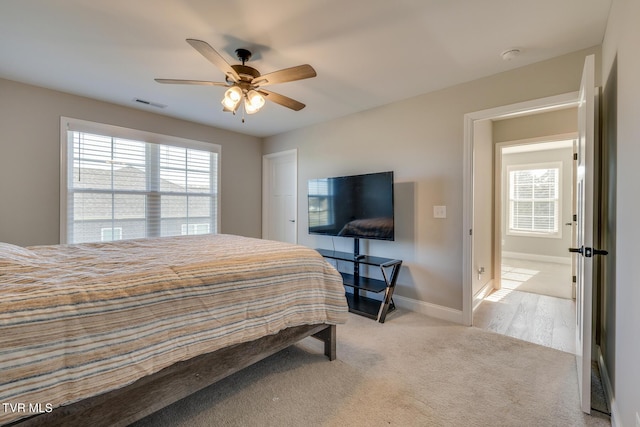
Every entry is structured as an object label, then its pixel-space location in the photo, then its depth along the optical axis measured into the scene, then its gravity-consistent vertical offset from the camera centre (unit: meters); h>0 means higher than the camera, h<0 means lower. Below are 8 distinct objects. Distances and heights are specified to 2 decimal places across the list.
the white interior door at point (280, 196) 4.63 +0.27
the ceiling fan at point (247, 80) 1.90 +0.94
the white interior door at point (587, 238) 1.60 -0.14
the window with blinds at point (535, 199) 5.92 +0.31
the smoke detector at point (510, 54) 2.25 +1.28
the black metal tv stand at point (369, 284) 2.97 -0.80
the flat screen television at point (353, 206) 3.15 +0.08
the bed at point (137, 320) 1.00 -0.49
